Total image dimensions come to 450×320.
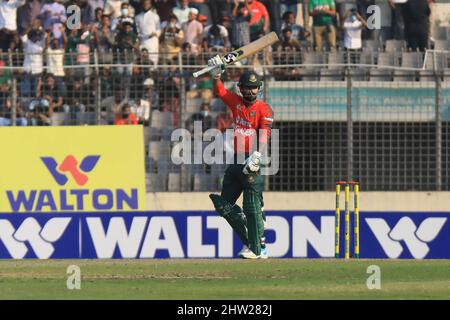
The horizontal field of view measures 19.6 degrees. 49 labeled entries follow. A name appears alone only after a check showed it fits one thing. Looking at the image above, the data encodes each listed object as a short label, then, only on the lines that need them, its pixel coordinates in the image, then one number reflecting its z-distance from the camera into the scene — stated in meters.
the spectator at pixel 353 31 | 22.70
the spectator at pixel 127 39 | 21.89
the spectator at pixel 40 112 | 19.52
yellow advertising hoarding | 17.94
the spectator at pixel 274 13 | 23.31
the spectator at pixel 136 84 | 19.45
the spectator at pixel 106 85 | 19.38
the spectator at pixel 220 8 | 23.20
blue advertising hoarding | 17.33
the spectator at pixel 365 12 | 22.98
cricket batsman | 14.87
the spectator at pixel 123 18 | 22.23
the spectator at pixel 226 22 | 22.77
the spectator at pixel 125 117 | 19.80
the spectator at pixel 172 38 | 22.62
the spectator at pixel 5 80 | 19.25
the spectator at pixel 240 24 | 22.47
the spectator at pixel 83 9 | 23.16
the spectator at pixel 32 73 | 19.31
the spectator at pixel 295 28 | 22.75
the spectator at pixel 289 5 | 23.52
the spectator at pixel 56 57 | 19.38
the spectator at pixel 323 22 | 22.78
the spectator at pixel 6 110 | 19.27
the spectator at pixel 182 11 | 23.19
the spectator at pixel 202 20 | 23.29
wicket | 16.55
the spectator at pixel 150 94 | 19.55
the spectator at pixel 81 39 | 22.20
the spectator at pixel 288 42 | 22.04
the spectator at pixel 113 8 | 23.05
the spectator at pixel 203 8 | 23.72
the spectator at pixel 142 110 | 19.84
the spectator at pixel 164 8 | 23.33
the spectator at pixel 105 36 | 22.08
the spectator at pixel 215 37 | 22.39
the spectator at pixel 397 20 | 23.14
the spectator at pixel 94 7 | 23.09
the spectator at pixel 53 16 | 23.02
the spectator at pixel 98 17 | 22.56
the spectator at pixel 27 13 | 23.48
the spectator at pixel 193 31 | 22.75
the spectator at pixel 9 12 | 23.27
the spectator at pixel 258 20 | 22.80
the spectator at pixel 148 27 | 22.66
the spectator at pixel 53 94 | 19.34
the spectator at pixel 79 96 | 19.41
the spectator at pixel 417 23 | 22.83
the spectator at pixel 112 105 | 19.61
